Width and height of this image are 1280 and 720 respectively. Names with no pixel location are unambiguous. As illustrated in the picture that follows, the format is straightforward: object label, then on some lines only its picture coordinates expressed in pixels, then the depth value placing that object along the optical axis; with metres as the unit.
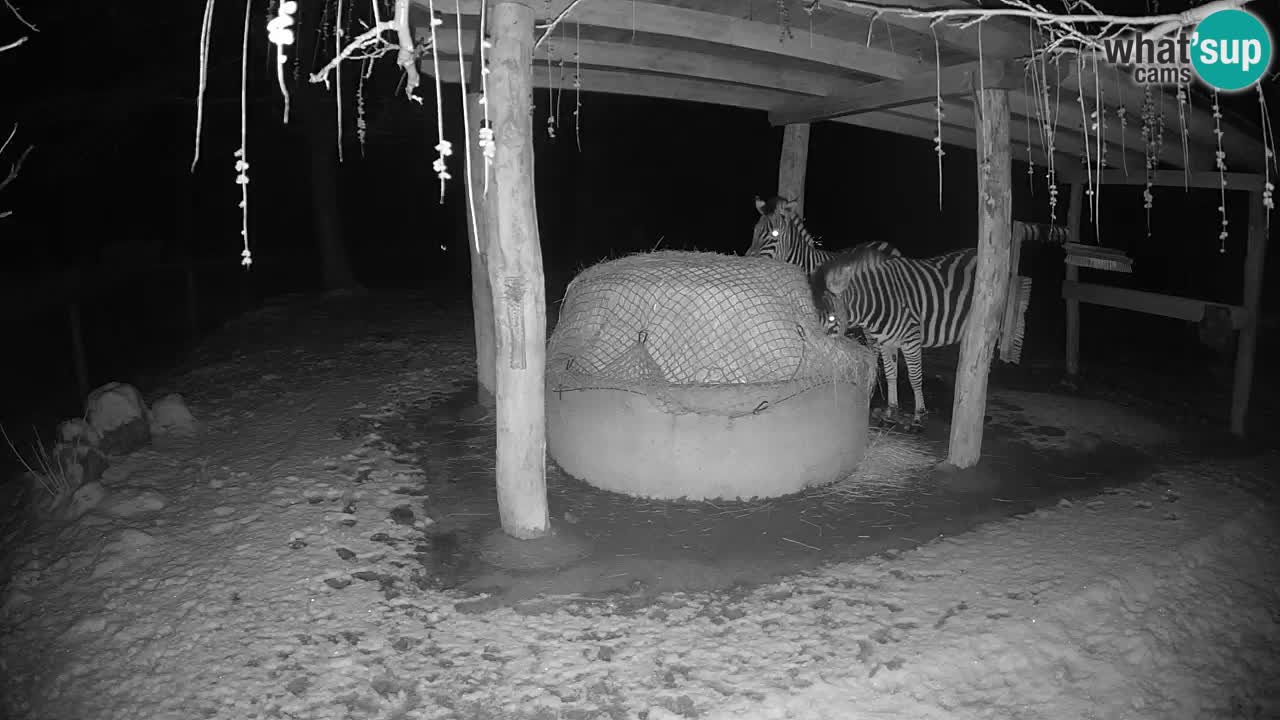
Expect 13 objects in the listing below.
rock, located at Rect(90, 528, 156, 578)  4.34
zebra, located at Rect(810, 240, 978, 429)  7.05
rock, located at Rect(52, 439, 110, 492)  5.42
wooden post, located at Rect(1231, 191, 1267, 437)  6.84
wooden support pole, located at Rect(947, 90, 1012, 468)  5.48
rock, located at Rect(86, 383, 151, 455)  5.95
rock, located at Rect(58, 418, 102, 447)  5.66
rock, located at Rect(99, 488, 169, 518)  5.03
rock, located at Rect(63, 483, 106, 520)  5.06
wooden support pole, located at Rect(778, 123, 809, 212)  8.36
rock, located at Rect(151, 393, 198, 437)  6.45
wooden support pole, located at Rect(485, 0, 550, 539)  4.25
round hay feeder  5.36
